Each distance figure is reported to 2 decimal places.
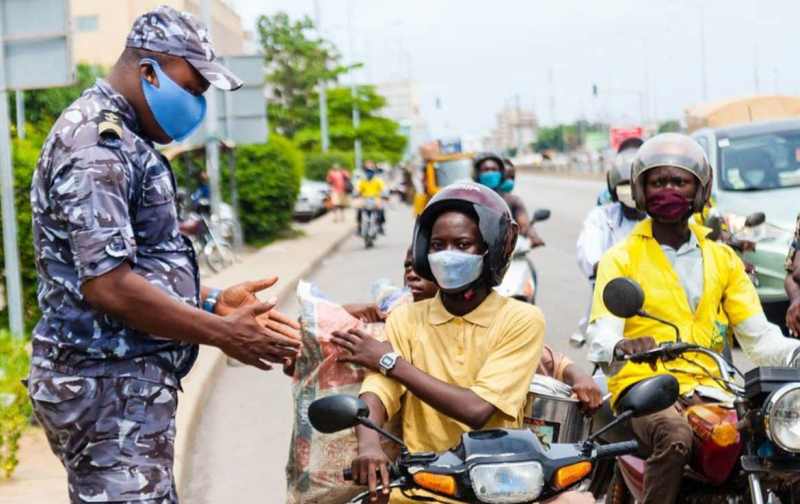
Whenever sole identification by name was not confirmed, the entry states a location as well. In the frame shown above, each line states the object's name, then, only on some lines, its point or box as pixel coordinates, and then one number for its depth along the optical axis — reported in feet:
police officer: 11.41
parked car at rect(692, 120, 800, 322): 38.22
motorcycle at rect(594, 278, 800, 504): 12.25
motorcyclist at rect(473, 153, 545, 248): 36.52
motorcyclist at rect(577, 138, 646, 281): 27.27
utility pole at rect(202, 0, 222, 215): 78.64
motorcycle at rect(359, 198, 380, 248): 95.86
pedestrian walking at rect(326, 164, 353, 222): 131.13
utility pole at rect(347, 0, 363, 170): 212.31
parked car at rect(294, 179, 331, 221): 138.51
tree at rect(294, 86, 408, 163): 237.25
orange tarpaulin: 71.67
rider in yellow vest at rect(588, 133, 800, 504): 15.96
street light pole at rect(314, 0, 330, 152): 175.91
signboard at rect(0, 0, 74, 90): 28.73
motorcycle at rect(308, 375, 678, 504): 10.64
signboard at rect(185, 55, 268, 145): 78.38
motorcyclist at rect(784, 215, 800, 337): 18.54
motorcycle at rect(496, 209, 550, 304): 33.71
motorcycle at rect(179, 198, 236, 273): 73.56
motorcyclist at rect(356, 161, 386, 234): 94.17
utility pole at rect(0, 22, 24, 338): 29.63
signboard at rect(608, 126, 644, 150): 64.06
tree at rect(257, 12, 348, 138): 209.05
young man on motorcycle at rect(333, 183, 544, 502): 12.72
